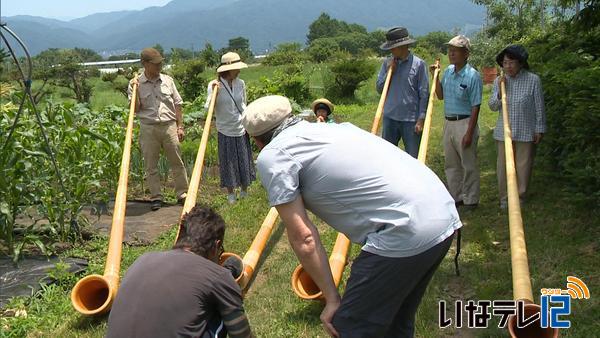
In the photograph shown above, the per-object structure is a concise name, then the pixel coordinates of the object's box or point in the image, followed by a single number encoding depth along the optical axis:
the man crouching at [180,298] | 2.18
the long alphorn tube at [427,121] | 4.62
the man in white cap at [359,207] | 2.15
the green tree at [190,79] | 13.61
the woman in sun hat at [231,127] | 6.00
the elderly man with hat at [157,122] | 6.08
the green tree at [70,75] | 15.23
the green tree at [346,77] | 15.59
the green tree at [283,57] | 29.94
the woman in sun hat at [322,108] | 5.65
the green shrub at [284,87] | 12.14
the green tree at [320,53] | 33.03
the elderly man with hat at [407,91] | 5.42
